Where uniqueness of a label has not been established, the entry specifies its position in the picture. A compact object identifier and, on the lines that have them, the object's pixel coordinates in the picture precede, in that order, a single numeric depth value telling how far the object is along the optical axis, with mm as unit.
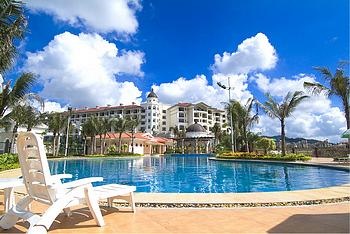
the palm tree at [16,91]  17875
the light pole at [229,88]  35703
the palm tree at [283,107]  26344
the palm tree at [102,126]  53531
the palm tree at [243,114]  34562
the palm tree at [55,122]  45031
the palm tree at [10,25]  10500
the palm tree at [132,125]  55862
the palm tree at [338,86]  21000
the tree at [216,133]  73450
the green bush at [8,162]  17250
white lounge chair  4052
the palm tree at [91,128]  52703
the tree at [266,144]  35562
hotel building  98688
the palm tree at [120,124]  54750
